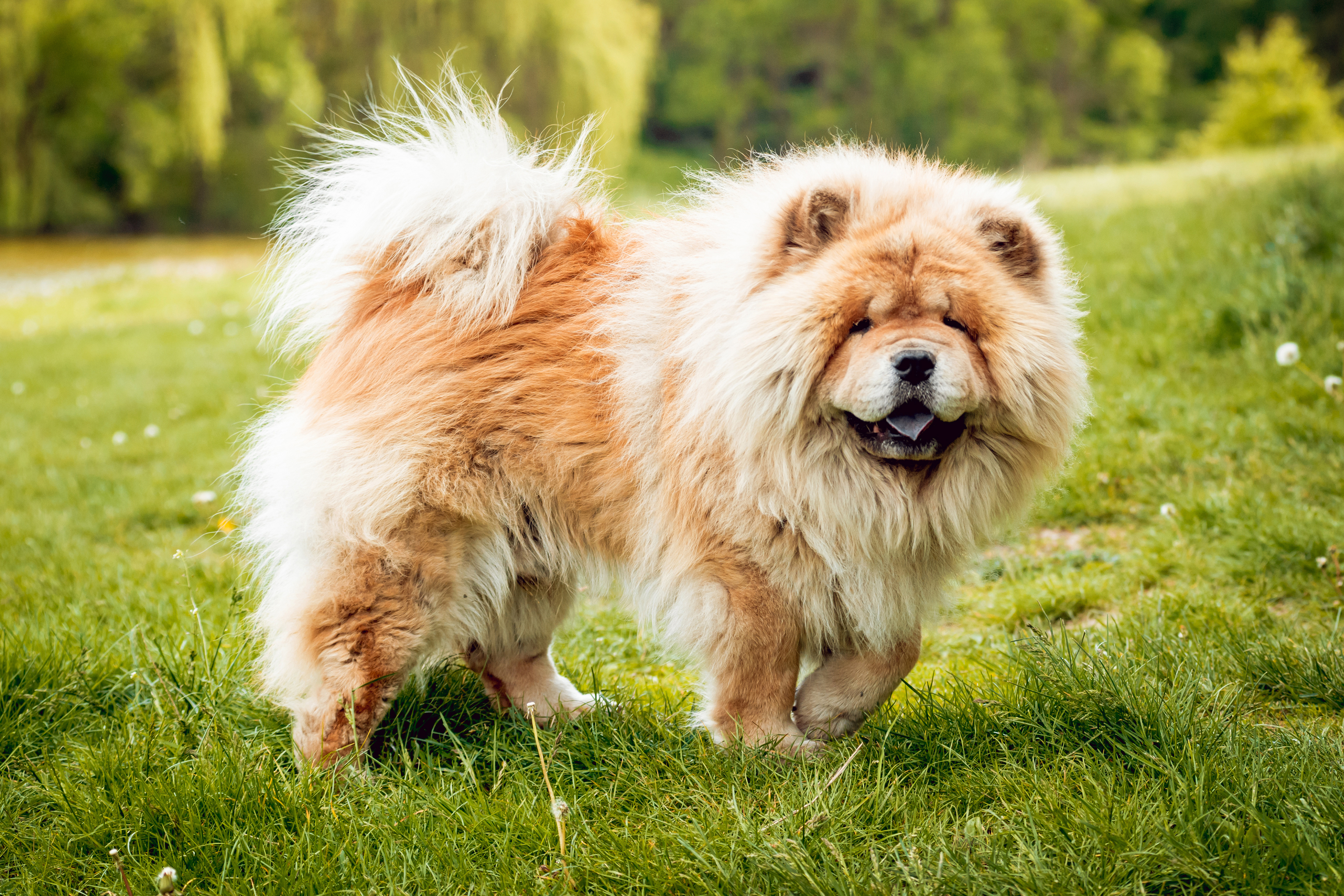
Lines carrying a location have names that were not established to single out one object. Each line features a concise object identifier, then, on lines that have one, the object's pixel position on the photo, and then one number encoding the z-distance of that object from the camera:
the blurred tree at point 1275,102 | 28.02
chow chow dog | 2.55
